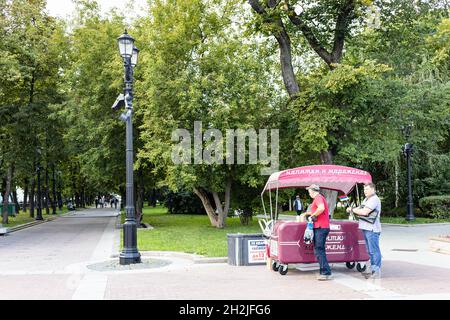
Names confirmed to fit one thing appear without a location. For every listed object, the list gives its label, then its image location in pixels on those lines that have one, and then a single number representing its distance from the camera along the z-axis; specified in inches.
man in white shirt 395.5
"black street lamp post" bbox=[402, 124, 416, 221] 1091.3
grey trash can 479.5
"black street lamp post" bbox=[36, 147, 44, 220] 1462.8
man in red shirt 391.2
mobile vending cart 420.2
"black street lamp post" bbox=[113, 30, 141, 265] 501.2
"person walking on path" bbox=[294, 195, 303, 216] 1136.0
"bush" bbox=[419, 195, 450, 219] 1179.9
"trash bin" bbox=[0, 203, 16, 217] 1514.5
